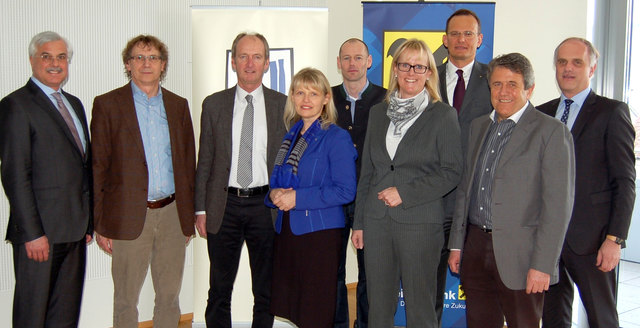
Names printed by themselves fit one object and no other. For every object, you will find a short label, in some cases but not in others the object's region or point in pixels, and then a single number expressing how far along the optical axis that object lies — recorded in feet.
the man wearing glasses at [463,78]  9.55
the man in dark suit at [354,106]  10.06
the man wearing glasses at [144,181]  8.70
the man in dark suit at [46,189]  7.90
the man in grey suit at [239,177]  9.16
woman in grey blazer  7.66
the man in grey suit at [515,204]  6.73
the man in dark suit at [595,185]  7.81
